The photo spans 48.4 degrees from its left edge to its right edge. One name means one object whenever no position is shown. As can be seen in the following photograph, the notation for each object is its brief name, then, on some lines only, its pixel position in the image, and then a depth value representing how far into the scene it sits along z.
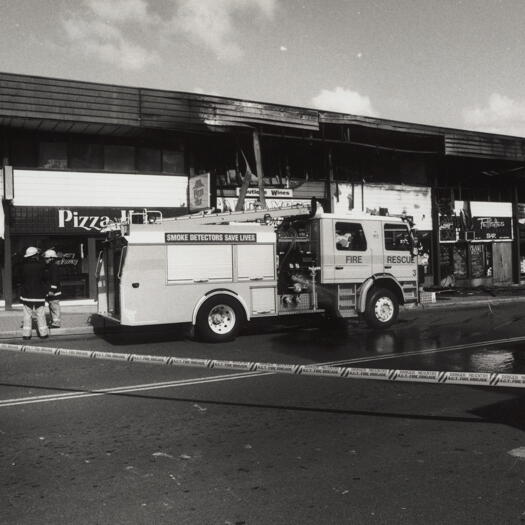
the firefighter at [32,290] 11.52
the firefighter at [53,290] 13.14
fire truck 10.55
